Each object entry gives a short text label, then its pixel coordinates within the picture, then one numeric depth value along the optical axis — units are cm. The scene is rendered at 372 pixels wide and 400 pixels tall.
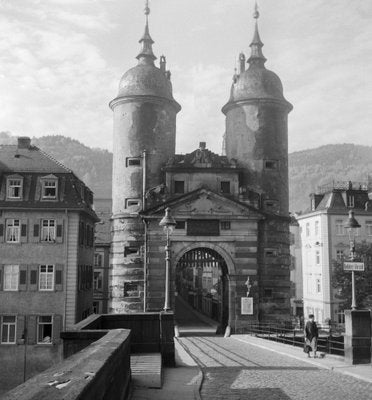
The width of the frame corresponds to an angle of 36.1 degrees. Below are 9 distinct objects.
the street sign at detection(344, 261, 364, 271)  2083
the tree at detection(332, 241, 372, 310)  4566
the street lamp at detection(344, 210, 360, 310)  2134
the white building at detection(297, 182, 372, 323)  5556
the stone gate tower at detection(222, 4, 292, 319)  4278
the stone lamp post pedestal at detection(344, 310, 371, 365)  1908
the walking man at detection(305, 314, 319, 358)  2138
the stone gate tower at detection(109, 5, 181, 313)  4203
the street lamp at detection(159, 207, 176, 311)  2295
